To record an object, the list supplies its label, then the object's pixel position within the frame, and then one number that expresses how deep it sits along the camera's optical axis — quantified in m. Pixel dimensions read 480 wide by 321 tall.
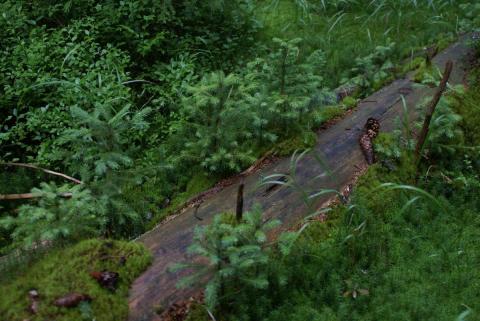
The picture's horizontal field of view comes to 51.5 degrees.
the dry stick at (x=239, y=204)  3.38
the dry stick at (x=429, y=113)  4.28
